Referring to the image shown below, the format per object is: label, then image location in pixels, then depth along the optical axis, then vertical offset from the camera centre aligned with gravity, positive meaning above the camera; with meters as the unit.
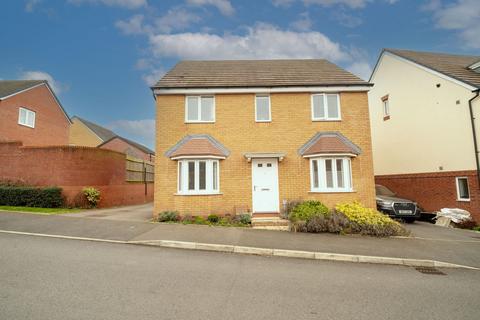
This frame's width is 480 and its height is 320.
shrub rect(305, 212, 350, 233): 8.98 -1.34
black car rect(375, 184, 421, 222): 11.87 -1.11
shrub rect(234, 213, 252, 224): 10.13 -1.24
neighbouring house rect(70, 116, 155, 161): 34.44 +6.89
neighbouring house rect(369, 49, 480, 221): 12.25 +3.10
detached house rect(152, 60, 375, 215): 11.04 +1.89
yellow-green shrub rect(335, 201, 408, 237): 8.85 -1.36
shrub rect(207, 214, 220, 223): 10.34 -1.22
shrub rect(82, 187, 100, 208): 13.95 -0.27
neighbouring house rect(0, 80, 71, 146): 19.50 +6.53
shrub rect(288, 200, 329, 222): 9.52 -0.95
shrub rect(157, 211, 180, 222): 10.46 -1.11
